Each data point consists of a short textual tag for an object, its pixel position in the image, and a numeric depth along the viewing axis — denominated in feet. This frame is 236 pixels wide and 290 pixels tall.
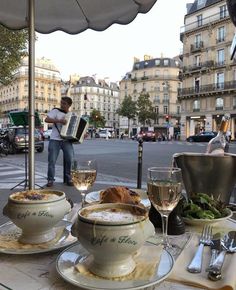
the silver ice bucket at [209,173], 5.88
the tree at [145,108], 198.18
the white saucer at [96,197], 4.69
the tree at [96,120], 229.37
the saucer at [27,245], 3.32
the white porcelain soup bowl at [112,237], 2.61
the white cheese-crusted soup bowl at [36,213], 3.34
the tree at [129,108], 202.90
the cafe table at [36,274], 2.71
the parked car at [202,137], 122.11
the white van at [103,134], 174.70
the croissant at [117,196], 3.79
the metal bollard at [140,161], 11.84
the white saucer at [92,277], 2.61
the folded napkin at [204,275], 2.74
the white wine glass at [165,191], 3.52
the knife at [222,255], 2.83
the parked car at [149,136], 136.98
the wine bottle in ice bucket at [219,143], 6.00
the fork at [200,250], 2.99
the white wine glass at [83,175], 4.71
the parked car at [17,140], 55.11
